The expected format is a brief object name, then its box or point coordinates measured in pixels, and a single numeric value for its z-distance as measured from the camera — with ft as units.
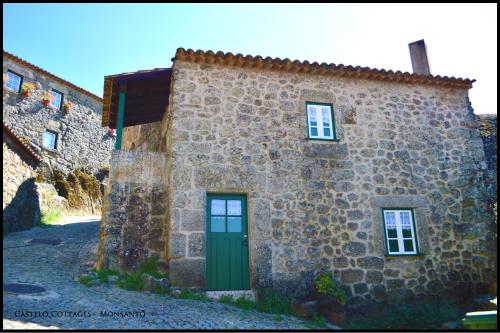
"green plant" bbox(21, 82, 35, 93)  54.19
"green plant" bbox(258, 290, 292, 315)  21.17
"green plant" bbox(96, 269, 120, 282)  21.22
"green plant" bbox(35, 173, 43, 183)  47.10
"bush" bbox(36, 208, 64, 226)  43.16
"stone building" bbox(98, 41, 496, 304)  22.88
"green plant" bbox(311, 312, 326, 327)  19.93
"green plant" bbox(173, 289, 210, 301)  20.61
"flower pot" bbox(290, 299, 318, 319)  20.78
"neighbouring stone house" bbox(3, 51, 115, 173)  53.26
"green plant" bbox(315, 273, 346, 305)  21.81
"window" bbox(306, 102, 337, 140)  26.68
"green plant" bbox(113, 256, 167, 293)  20.93
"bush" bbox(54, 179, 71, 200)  53.26
